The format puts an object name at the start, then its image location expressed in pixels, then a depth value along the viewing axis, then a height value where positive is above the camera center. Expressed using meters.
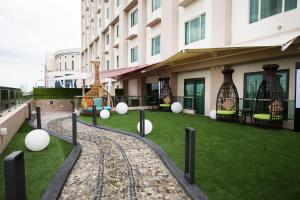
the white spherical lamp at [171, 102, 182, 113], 14.55 -1.11
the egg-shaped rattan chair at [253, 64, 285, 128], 8.27 -0.42
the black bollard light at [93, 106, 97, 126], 9.97 -1.37
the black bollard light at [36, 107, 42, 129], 8.65 -1.15
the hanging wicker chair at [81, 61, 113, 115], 13.59 -0.54
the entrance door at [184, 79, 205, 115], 13.93 -0.16
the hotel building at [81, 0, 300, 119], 8.96 +2.85
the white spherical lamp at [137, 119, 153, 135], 7.57 -1.29
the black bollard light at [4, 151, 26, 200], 2.05 -0.85
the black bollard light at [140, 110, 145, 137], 7.35 -1.22
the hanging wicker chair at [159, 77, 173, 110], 15.34 -0.32
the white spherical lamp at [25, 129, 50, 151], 5.70 -1.33
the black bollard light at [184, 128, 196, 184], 3.64 -1.09
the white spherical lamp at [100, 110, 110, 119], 11.89 -1.29
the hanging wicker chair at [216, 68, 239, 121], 10.20 -0.48
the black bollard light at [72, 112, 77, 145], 6.48 -1.16
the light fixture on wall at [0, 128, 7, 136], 5.47 -1.04
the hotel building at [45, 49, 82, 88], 57.03 +8.46
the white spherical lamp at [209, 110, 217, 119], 11.26 -1.24
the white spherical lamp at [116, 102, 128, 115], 13.52 -1.10
